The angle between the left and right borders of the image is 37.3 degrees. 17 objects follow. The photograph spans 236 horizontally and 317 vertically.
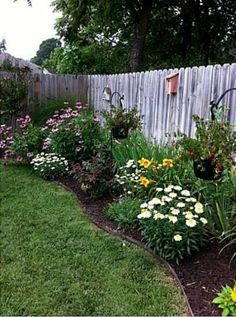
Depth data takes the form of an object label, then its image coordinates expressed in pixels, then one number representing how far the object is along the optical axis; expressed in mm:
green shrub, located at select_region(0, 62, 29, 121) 6500
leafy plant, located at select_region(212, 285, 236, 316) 1917
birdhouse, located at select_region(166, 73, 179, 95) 4406
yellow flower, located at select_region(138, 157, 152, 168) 3034
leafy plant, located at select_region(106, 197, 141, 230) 3074
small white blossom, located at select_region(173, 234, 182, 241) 2330
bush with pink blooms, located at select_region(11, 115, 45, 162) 5453
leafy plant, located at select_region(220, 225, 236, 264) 2416
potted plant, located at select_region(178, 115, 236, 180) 2354
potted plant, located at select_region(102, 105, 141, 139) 4137
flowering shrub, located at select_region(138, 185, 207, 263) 2467
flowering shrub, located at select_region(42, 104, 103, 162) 4926
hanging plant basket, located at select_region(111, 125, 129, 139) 4125
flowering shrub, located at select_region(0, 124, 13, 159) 5786
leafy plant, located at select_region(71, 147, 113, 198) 3896
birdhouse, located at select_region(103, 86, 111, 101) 6405
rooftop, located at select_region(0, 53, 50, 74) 11913
